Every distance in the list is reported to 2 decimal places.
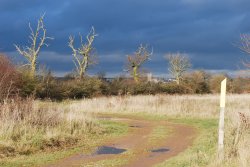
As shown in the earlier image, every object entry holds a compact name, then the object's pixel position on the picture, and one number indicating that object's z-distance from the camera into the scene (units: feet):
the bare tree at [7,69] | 100.27
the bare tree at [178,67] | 238.27
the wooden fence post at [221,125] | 35.42
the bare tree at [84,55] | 201.87
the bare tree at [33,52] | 164.76
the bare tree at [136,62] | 219.61
